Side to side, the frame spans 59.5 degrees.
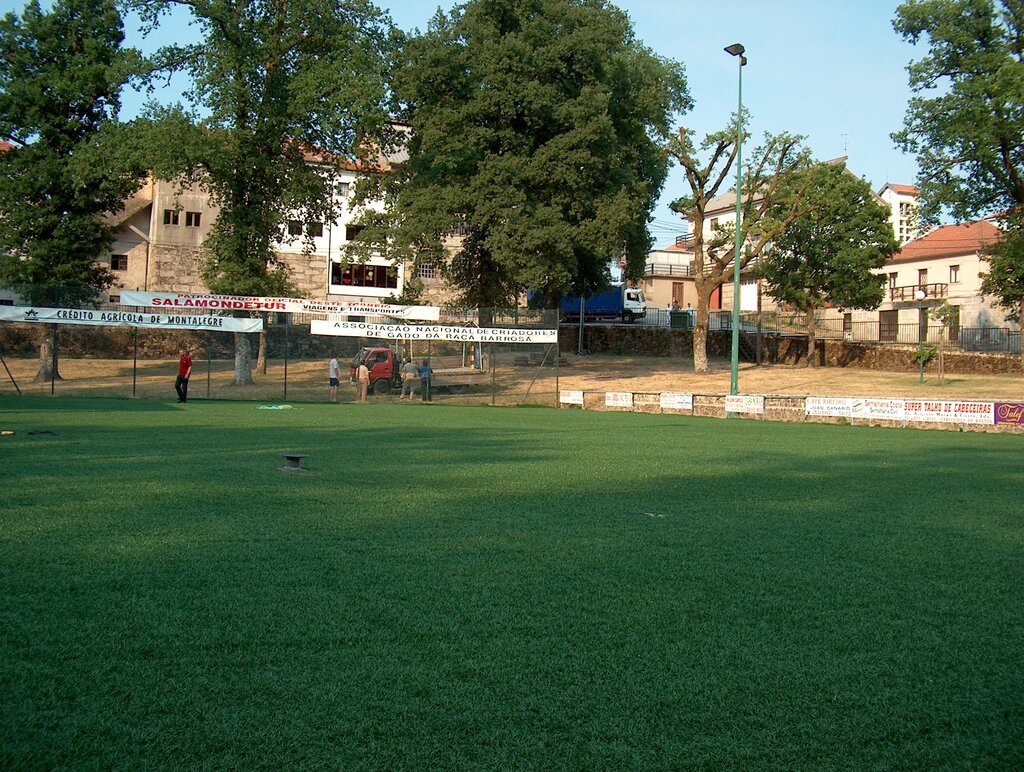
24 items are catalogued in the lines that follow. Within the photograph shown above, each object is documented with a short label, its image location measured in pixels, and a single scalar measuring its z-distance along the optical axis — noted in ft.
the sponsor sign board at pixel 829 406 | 86.84
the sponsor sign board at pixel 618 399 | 101.09
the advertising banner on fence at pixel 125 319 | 96.94
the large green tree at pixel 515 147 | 119.34
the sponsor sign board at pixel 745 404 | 91.09
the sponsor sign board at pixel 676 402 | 97.00
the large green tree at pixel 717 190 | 136.36
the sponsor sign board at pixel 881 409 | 83.82
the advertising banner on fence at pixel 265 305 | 101.45
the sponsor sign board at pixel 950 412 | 79.82
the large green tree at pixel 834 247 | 156.25
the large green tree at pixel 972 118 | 124.77
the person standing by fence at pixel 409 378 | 109.09
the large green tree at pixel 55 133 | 115.14
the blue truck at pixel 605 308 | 193.67
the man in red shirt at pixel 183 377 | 92.55
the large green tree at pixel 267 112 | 108.68
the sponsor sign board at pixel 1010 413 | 78.18
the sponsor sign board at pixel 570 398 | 106.93
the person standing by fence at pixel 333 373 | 105.29
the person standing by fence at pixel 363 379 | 107.24
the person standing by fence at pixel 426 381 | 108.47
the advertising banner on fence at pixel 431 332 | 105.91
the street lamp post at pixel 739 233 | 103.04
